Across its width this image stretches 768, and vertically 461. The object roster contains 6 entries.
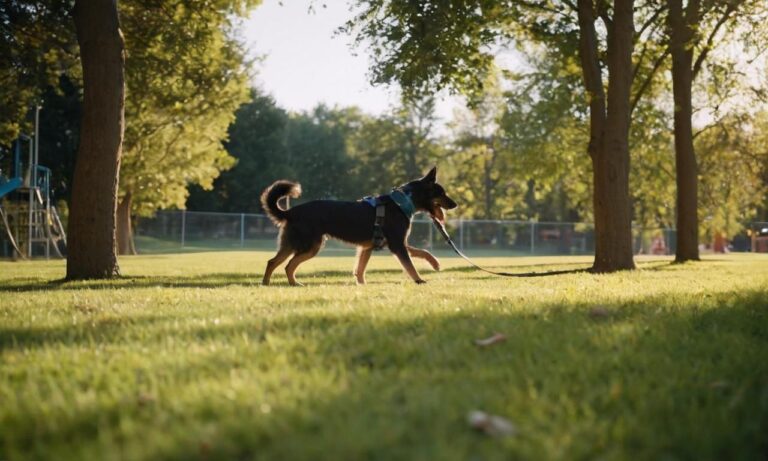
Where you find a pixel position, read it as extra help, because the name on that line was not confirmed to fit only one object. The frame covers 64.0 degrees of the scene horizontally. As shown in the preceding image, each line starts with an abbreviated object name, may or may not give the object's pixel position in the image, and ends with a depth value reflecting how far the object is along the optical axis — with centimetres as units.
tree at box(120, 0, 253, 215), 1440
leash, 944
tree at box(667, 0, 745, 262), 2056
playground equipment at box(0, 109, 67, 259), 2259
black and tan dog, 887
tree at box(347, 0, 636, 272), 1266
